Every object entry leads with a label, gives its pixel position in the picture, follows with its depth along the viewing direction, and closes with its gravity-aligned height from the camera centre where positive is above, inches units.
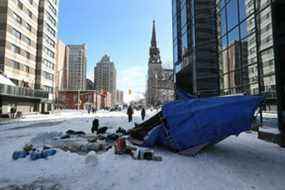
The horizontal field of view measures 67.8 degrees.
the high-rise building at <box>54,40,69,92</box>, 3924.7 +887.4
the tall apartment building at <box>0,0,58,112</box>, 1412.4 +410.4
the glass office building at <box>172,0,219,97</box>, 920.3 +284.5
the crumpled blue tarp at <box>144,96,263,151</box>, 297.3 -21.7
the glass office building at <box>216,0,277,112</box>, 499.5 +161.5
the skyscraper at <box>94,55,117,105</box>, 5900.6 +870.7
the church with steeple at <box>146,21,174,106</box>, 3876.0 +564.1
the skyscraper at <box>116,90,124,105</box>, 7583.7 +323.5
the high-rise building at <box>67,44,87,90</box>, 4948.3 +933.2
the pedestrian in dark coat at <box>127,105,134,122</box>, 845.2 -26.5
